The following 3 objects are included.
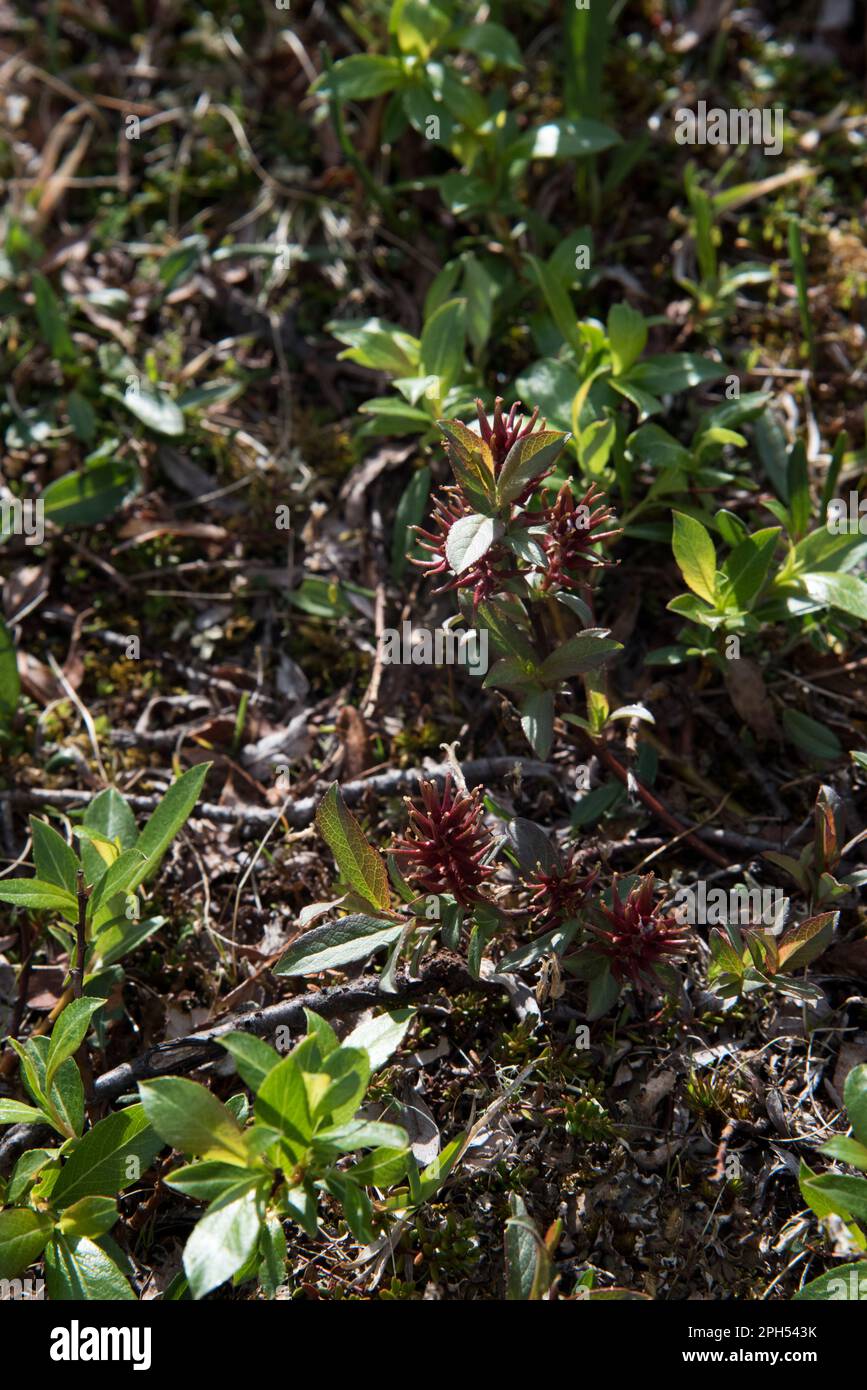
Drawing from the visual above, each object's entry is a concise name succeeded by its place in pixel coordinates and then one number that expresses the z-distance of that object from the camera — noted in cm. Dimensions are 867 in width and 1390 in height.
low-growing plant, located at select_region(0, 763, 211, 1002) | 75
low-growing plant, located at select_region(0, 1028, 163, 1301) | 72
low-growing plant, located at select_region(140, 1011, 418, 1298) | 70
